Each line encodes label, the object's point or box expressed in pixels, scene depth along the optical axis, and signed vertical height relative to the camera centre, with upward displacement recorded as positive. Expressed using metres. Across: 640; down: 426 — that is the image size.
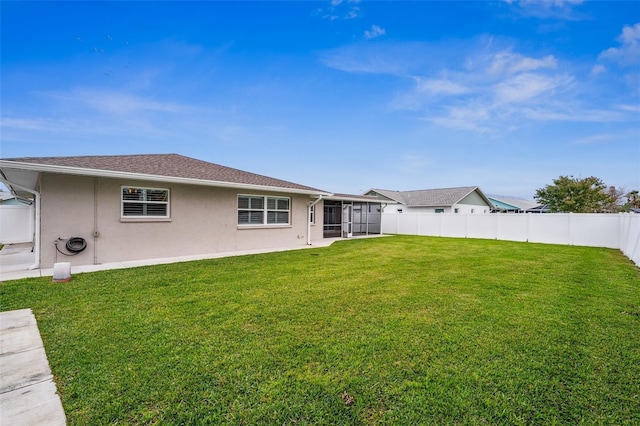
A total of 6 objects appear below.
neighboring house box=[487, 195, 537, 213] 34.50 +0.82
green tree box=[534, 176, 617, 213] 25.41 +1.65
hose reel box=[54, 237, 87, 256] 7.75 -1.02
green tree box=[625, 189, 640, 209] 29.27 +1.47
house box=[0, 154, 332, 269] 7.55 +0.05
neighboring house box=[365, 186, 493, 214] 25.72 +1.12
